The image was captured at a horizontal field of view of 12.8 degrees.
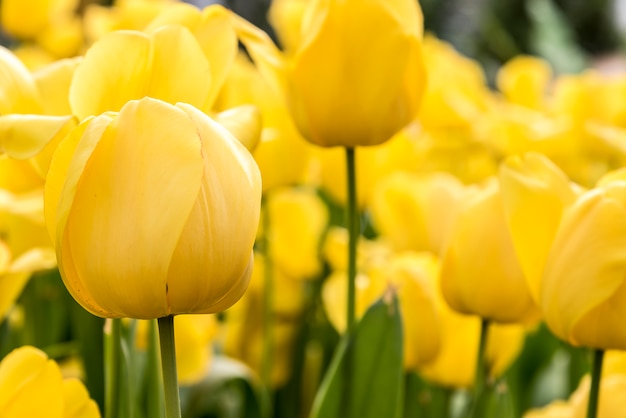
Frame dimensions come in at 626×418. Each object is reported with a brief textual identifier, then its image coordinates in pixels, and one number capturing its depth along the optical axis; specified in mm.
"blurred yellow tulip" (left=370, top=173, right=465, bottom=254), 1443
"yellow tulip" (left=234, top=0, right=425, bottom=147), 1251
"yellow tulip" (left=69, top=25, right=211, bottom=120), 1145
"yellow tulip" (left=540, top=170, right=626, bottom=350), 1175
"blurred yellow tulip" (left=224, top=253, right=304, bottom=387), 1530
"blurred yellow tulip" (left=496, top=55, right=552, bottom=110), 2222
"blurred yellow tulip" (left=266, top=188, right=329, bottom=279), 1540
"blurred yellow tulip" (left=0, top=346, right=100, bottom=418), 1115
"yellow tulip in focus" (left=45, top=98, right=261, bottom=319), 1071
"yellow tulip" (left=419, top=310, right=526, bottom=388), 1357
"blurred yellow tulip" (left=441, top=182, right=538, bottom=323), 1255
